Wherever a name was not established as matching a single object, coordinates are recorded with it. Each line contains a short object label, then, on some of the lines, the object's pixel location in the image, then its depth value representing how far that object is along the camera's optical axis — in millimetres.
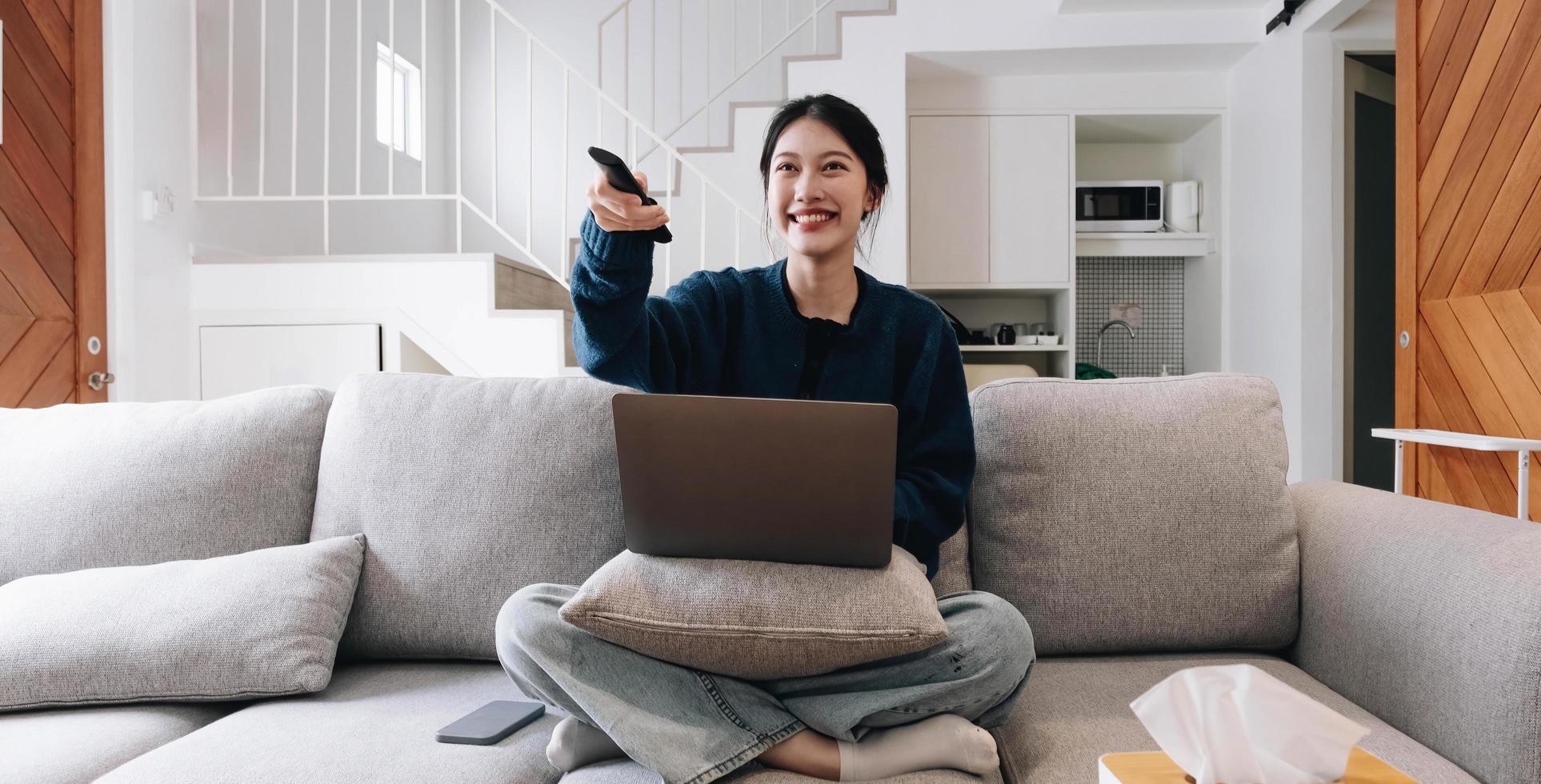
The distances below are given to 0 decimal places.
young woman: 1082
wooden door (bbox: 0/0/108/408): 2693
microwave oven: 4570
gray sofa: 1350
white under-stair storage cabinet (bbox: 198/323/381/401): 3289
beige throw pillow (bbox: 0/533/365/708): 1237
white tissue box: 742
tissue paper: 697
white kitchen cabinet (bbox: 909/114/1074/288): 4434
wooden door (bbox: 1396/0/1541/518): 2455
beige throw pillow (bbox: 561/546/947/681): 1049
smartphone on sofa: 1123
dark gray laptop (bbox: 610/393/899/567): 1026
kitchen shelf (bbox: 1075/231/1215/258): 4582
